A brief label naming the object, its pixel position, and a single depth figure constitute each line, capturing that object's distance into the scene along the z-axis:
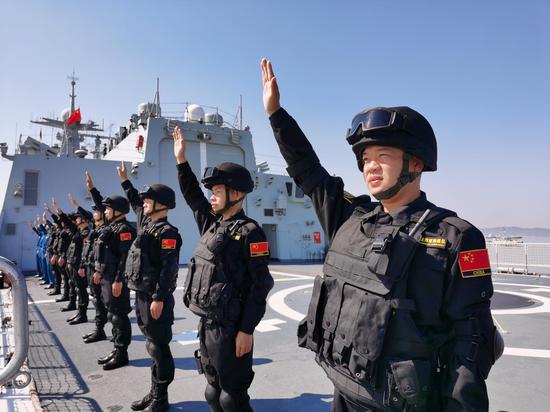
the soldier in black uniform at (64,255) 8.52
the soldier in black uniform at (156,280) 3.12
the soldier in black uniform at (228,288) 2.41
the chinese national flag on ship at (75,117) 20.19
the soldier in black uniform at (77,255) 6.44
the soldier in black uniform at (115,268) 4.23
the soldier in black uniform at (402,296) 1.25
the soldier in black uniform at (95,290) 5.28
